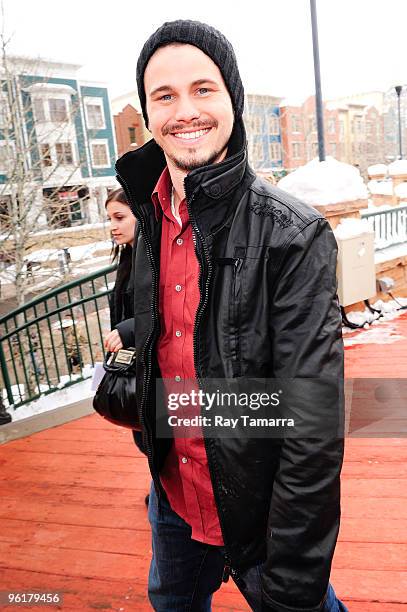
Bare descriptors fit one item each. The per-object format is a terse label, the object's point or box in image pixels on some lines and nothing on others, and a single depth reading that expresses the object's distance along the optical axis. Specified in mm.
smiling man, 1144
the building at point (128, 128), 36125
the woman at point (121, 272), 2143
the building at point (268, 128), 30453
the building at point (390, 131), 65000
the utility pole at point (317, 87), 5699
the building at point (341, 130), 44125
